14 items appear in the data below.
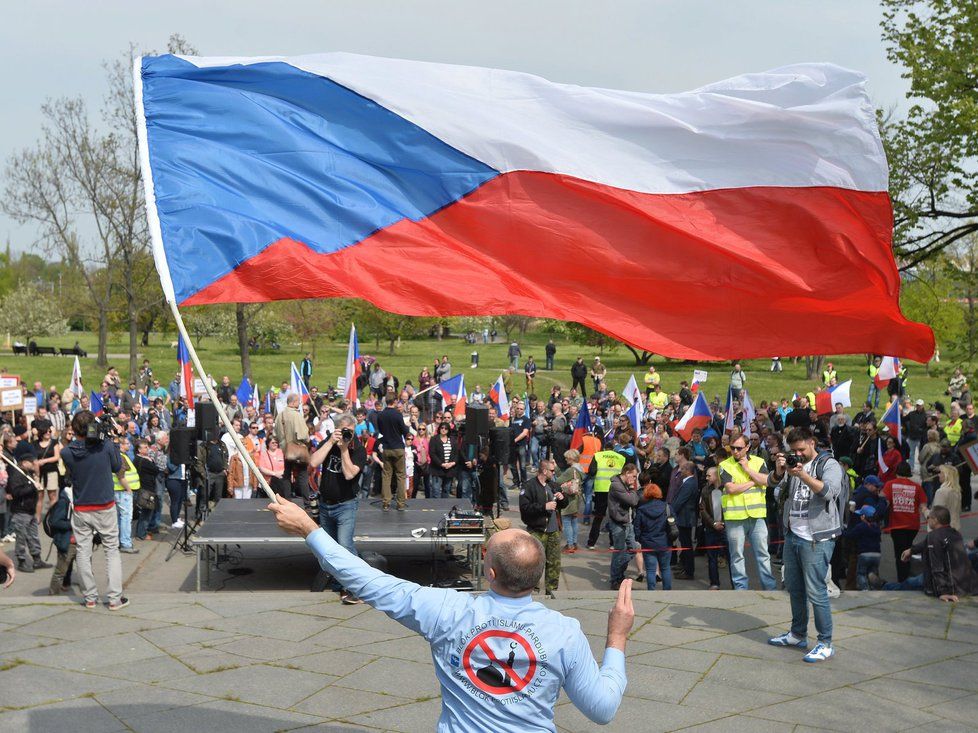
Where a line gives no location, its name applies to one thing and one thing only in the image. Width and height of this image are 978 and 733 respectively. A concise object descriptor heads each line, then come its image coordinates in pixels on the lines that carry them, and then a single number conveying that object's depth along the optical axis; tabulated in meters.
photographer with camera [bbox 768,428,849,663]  8.64
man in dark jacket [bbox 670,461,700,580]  13.82
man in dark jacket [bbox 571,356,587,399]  40.28
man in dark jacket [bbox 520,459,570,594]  12.17
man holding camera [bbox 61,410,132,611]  9.98
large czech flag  7.12
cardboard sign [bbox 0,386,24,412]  21.28
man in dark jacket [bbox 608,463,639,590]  13.45
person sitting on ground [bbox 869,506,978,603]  10.27
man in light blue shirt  3.75
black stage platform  12.32
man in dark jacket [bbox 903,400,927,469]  22.81
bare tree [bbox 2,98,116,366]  36.53
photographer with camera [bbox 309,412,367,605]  10.61
